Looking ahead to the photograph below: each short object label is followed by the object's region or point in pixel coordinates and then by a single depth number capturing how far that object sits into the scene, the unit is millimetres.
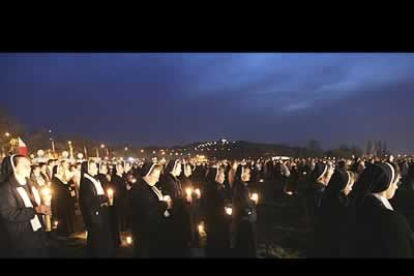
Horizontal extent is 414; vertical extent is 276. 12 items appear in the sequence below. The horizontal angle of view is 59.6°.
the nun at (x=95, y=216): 4848
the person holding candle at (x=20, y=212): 3697
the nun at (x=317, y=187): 5594
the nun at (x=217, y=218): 5250
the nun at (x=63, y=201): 7191
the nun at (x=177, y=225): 4543
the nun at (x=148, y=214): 4246
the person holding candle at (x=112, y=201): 6093
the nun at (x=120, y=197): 7030
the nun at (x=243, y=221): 4875
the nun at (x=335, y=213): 4461
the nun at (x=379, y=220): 2863
